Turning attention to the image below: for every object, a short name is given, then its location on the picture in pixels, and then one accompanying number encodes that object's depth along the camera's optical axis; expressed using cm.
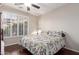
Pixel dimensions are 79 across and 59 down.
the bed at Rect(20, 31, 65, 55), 185
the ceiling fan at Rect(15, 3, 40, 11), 189
